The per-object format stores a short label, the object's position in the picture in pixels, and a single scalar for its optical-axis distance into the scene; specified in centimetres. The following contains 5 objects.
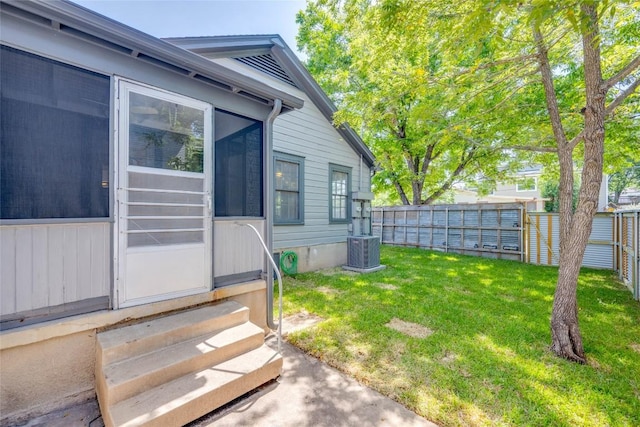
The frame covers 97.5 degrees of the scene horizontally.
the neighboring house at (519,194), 1255
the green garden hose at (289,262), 629
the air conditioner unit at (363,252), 703
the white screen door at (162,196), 258
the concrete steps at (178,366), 197
